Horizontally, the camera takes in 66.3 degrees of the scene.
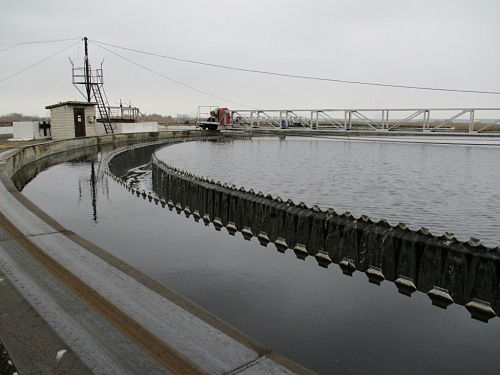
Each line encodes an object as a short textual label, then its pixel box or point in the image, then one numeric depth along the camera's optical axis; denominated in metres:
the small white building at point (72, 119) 44.12
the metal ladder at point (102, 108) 54.62
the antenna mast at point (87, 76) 54.38
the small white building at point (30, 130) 45.27
